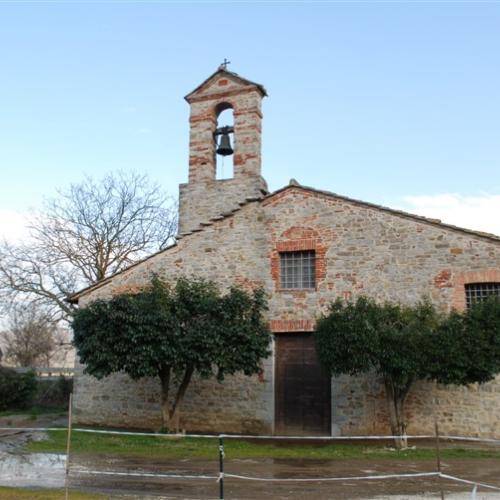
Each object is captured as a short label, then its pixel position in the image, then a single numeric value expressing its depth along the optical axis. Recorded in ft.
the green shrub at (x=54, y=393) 74.08
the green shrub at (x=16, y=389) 71.10
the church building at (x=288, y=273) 45.55
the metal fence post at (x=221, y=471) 22.45
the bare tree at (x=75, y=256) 87.66
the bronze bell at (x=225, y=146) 58.13
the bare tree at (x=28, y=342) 132.57
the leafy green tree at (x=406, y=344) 39.04
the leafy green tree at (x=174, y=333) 44.57
